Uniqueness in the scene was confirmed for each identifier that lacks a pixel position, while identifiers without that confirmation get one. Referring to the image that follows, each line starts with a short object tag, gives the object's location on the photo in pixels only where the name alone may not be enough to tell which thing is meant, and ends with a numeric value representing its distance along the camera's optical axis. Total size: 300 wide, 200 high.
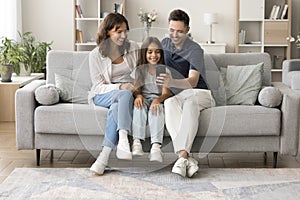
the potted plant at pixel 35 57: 6.95
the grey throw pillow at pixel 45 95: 4.05
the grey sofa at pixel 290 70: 6.80
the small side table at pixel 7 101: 5.91
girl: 3.83
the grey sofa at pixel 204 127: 3.96
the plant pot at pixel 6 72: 5.96
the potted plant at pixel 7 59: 5.99
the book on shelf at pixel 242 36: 8.05
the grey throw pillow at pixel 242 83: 4.27
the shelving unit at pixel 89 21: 8.02
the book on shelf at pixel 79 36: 8.01
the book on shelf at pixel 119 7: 8.01
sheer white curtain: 7.51
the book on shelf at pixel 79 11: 7.94
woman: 3.83
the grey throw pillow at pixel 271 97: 4.05
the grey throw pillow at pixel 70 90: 4.21
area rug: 3.40
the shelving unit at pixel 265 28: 7.95
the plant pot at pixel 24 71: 6.65
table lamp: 7.93
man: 3.82
